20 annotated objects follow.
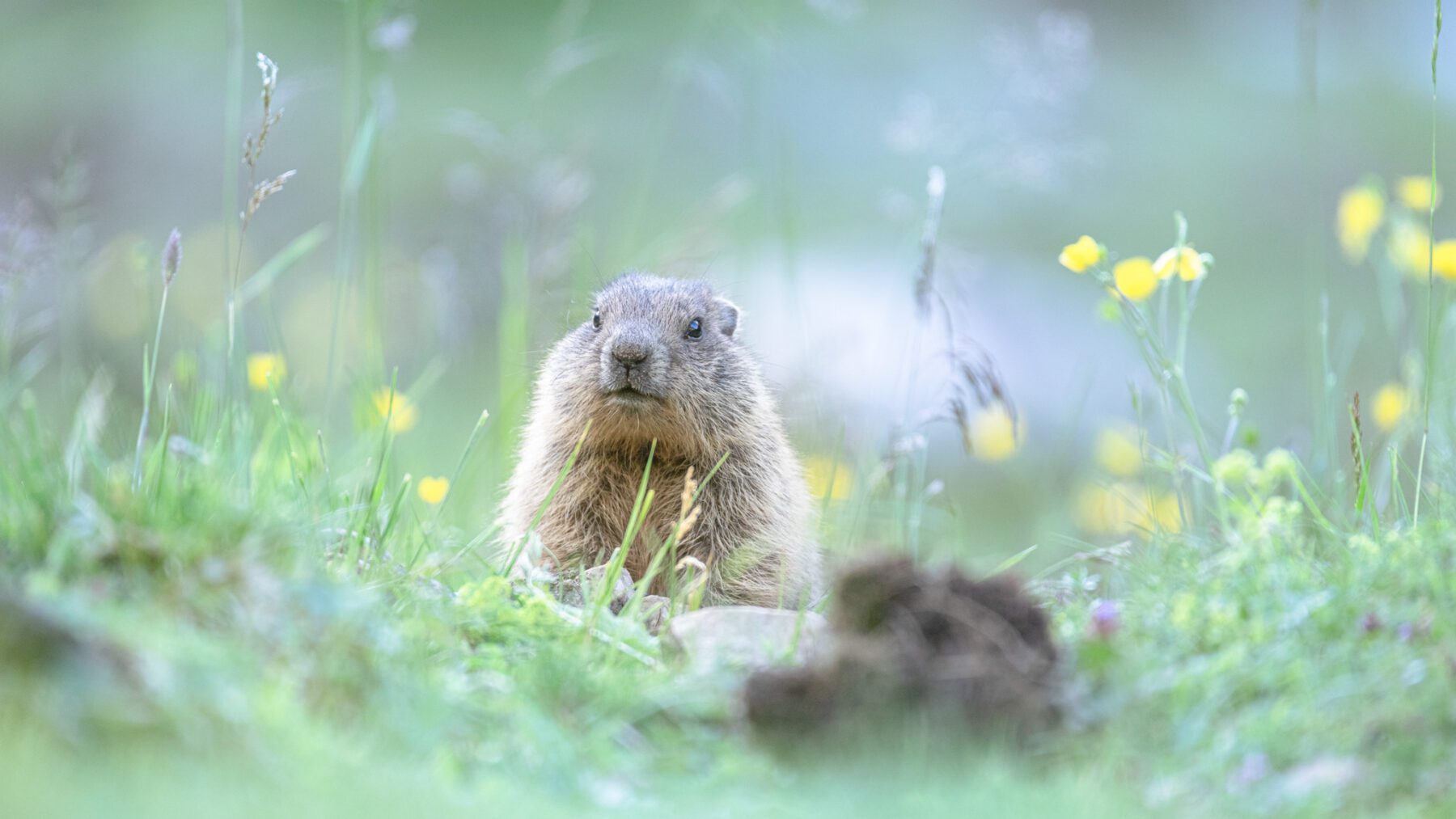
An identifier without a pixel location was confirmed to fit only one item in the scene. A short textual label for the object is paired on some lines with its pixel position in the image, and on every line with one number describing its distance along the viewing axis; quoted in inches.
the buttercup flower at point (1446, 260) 387.5
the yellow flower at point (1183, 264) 344.8
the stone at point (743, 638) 268.8
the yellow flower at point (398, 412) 394.0
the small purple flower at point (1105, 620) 243.3
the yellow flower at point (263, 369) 419.5
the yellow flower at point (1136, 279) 372.5
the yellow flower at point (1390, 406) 457.1
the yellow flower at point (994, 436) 526.9
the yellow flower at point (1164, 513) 338.3
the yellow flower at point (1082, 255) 352.5
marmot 403.5
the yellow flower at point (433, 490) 417.4
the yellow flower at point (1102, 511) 437.7
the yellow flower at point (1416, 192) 425.1
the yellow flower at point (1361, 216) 457.7
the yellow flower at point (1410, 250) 437.4
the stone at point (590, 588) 344.8
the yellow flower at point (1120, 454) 537.0
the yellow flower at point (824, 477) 516.7
